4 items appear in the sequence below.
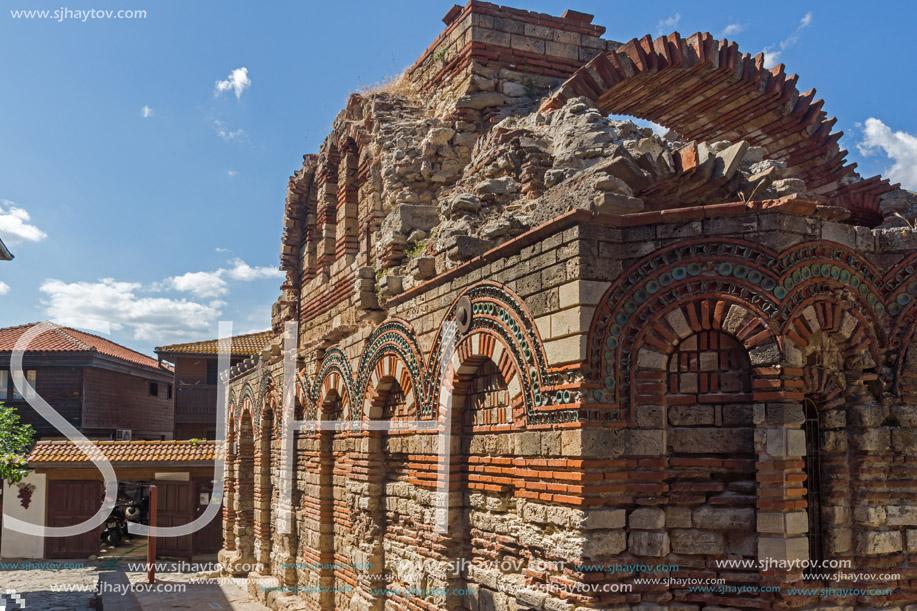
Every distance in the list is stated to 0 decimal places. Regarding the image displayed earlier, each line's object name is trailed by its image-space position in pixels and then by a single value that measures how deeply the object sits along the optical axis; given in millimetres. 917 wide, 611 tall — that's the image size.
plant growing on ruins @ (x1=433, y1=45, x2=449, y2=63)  8617
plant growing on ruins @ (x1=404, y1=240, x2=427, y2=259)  7383
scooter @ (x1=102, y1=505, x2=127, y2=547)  19328
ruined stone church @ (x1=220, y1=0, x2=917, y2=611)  4430
